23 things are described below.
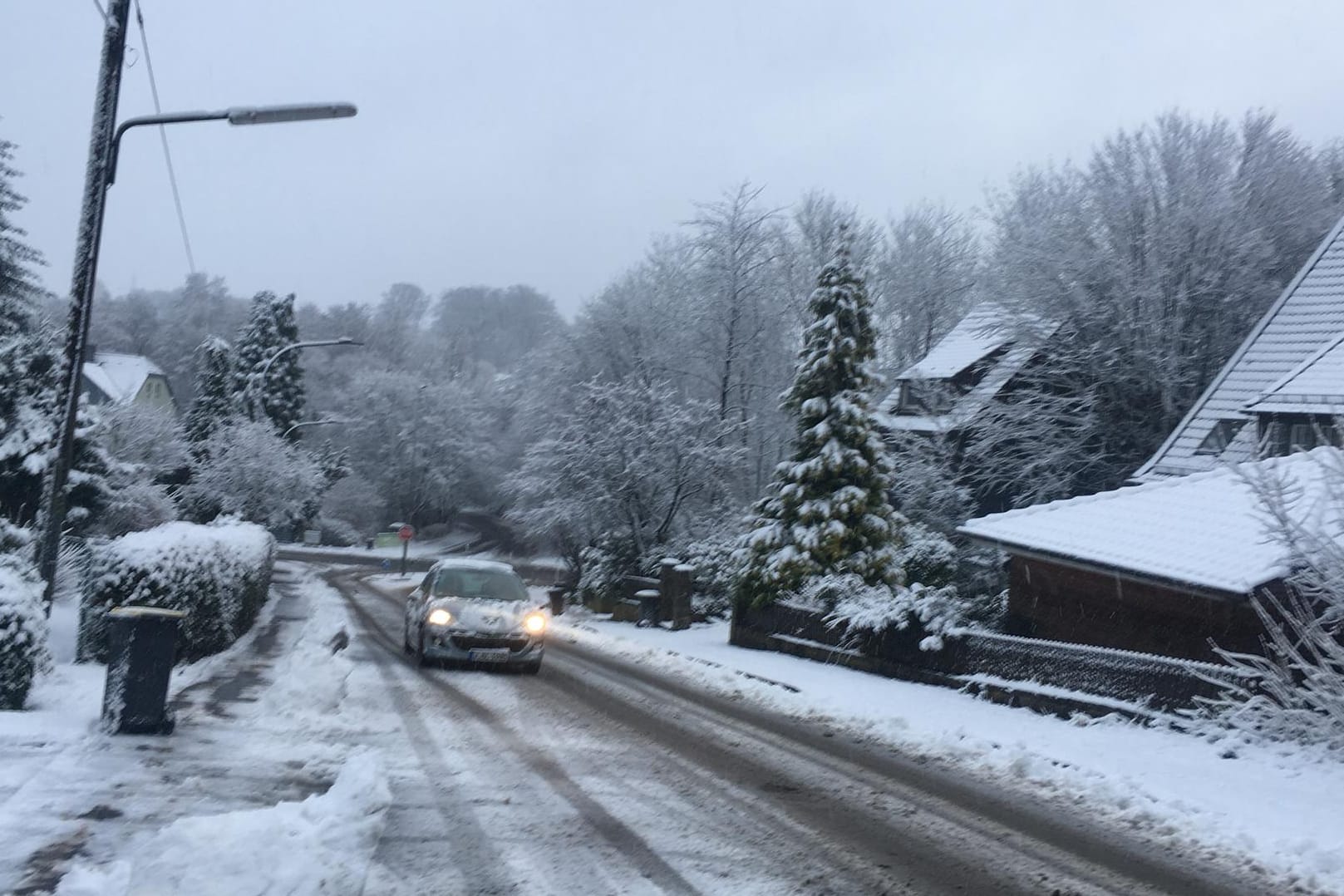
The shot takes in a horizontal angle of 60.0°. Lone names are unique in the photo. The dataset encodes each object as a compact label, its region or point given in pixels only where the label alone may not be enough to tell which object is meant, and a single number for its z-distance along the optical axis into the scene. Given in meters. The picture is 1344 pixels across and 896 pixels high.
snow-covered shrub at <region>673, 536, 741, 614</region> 31.01
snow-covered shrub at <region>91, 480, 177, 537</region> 26.14
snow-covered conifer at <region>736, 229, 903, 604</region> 23.86
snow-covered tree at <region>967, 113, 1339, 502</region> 30.52
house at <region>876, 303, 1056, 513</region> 32.78
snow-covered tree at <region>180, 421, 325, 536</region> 34.44
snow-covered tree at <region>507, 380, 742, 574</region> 36.03
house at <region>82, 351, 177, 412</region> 67.19
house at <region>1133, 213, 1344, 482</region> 22.91
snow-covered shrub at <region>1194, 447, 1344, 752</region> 10.80
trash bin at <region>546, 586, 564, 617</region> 37.19
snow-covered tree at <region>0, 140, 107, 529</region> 21.34
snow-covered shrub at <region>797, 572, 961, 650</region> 17.05
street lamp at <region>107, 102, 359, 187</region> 11.95
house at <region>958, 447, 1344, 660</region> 14.34
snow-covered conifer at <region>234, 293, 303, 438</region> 66.00
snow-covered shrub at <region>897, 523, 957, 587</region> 26.58
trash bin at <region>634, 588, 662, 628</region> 29.81
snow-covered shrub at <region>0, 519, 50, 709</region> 9.55
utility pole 11.62
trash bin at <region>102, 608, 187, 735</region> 9.30
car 16.45
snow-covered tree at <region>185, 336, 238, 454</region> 61.78
